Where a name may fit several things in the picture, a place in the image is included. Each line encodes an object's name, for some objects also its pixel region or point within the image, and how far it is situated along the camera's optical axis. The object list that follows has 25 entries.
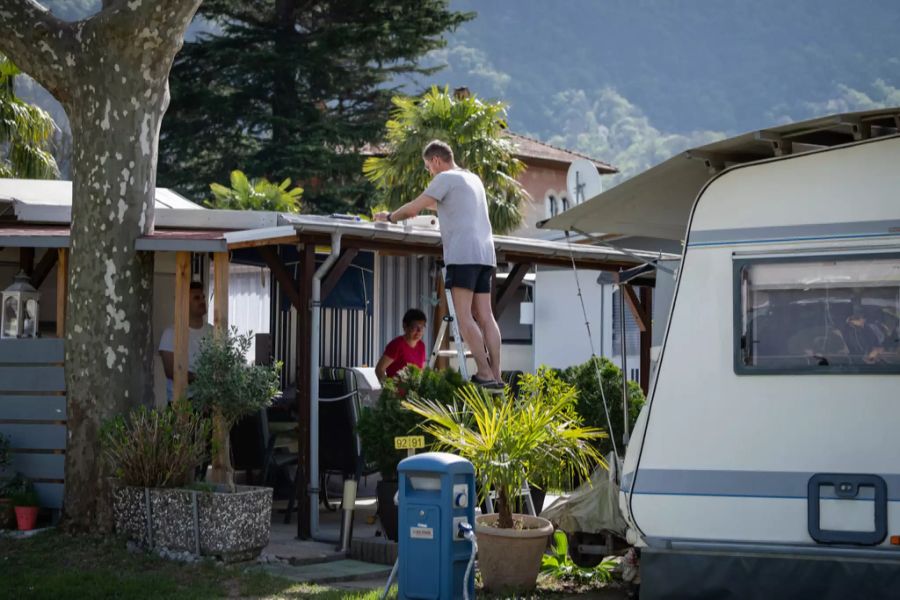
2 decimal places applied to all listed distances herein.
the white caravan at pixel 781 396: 11.50
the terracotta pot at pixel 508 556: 15.05
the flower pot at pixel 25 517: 18.98
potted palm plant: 15.09
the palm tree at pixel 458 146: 46.53
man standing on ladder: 17.86
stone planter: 17.19
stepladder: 18.19
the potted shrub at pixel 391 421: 17.84
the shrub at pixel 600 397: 21.00
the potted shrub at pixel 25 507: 19.00
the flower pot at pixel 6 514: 19.08
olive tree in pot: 18.00
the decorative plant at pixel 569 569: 16.42
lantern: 20.33
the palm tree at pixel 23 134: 40.84
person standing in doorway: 21.12
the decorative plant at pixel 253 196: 56.44
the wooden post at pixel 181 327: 19.56
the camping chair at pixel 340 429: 20.58
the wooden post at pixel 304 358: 19.19
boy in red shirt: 21.78
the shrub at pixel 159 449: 17.83
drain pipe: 19.09
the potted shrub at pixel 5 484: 19.09
